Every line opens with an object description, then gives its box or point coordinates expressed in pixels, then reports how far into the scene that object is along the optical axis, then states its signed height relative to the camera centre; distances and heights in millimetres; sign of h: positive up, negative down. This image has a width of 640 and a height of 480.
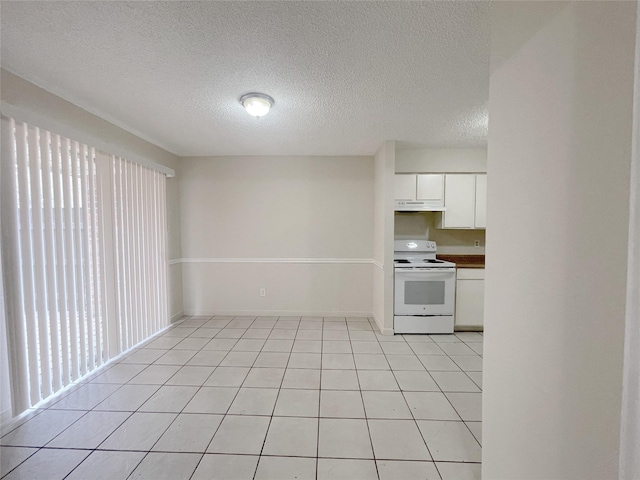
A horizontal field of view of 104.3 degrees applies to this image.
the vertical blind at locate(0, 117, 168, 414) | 1725 -231
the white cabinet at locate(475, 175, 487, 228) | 3379 +410
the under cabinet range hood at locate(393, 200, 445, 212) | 3377 +317
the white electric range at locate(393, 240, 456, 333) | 3201 -880
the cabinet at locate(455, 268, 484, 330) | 3270 -840
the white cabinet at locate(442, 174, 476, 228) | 3385 +386
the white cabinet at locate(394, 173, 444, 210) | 3389 +537
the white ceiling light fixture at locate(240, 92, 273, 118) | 1972 +1027
